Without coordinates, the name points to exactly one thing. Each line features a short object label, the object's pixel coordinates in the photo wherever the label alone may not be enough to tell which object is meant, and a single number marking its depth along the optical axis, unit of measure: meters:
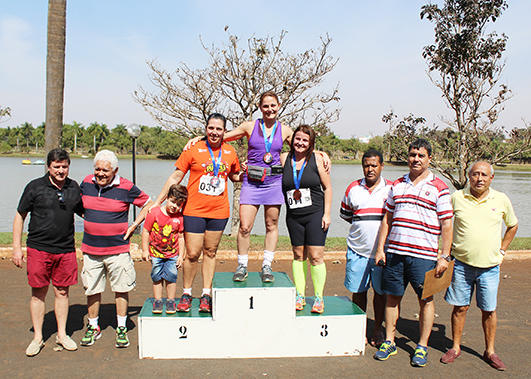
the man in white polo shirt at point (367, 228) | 4.24
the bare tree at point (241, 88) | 10.48
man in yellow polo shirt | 3.93
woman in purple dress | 4.30
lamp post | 11.80
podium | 3.99
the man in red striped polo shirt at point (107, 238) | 4.11
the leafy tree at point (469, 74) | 9.31
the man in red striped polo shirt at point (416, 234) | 3.80
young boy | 4.34
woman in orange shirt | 4.22
